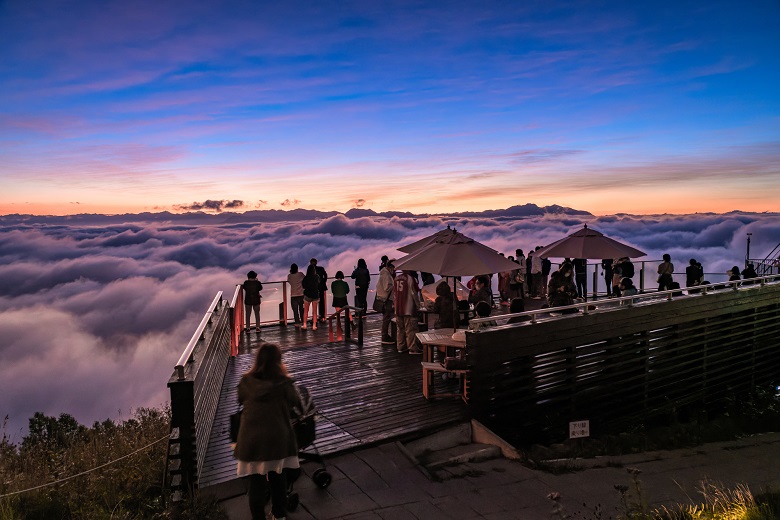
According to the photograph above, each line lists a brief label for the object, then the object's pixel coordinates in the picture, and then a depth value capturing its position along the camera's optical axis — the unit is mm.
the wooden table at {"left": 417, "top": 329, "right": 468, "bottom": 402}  8938
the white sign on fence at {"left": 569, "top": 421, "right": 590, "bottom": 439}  9320
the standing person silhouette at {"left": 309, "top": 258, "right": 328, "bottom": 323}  15015
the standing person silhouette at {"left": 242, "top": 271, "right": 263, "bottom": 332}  13875
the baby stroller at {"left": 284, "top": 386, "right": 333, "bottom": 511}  5375
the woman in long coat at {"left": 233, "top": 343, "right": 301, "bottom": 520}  4824
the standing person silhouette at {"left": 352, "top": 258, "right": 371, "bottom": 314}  15630
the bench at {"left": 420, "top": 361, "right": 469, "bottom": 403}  8844
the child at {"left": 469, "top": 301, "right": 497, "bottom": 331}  8962
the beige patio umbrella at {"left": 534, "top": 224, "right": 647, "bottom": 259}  13695
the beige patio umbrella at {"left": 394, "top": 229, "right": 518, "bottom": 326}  10242
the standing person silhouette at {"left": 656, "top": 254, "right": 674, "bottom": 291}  17359
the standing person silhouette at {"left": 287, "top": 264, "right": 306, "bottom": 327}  14570
